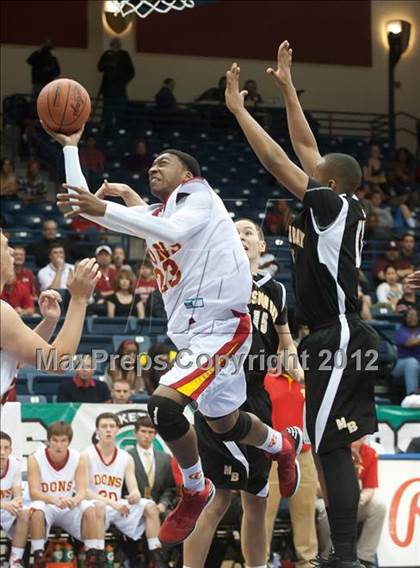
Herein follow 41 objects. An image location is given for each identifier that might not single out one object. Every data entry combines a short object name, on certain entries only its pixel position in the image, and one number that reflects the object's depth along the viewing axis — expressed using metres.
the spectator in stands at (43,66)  20.88
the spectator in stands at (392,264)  16.67
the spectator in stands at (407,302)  15.36
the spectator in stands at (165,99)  21.86
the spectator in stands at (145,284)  13.02
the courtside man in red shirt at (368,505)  10.56
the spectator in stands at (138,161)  18.88
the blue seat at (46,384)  12.85
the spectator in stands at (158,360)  11.27
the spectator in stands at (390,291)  16.00
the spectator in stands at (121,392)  11.45
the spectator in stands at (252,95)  21.50
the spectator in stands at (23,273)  13.91
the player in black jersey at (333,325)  6.37
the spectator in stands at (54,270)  14.46
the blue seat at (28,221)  16.85
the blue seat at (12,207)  17.42
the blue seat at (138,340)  12.46
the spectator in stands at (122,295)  13.83
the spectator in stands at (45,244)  15.30
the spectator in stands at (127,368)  12.03
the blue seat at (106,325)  13.50
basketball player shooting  6.40
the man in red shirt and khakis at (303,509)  10.33
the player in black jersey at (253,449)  7.48
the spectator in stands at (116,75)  21.39
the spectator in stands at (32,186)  18.09
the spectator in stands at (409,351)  14.03
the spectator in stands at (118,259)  14.45
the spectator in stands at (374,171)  21.12
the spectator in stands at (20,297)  13.63
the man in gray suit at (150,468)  10.94
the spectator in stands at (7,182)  18.14
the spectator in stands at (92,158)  17.33
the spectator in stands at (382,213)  18.31
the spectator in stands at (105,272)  14.07
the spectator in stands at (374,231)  17.67
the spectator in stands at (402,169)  21.59
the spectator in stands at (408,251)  16.81
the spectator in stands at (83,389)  11.92
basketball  6.50
